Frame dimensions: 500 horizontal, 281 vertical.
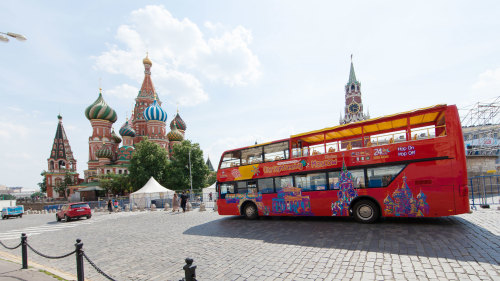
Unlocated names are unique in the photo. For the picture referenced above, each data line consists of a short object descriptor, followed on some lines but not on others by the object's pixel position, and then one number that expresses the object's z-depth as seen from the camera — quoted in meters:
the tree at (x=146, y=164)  39.41
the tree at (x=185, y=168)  40.12
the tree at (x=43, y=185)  65.38
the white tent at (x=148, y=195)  25.98
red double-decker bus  8.11
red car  18.20
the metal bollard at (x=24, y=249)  6.08
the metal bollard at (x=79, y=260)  4.76
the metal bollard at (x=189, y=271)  3.04
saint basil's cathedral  49.72
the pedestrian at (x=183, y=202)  18.41
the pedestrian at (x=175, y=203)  19.69
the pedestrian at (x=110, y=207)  24.05
